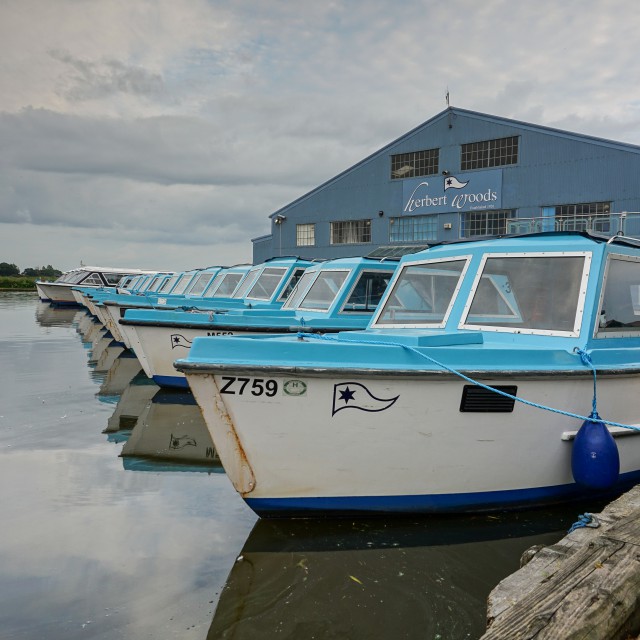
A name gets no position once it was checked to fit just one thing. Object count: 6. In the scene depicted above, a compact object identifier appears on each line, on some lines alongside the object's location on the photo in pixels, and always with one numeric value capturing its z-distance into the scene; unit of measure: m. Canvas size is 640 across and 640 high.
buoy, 5.07
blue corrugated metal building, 24.83
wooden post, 2.74
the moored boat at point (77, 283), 42.34
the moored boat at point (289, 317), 10.14
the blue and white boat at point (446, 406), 4.90
